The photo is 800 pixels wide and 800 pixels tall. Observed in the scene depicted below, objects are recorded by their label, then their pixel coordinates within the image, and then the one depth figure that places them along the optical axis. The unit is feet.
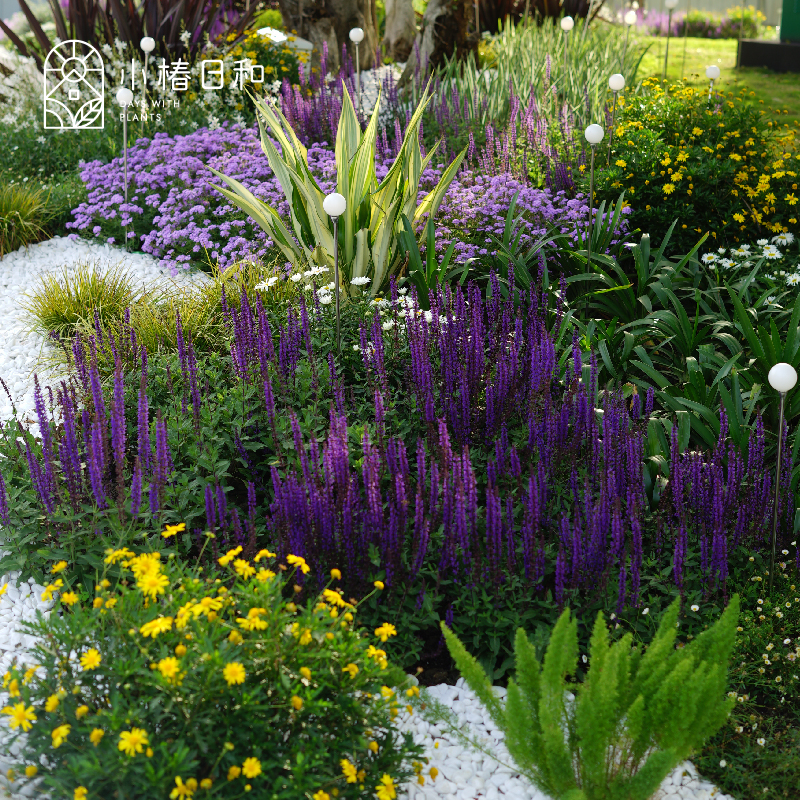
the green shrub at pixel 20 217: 19.31
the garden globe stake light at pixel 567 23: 25.35
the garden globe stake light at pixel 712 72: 20.96
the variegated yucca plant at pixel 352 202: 15.60
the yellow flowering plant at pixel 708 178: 18.48
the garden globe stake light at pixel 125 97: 18.45
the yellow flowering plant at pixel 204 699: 6.56
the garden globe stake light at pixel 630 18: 27.37
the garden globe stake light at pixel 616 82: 17.57
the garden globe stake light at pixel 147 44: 22.18
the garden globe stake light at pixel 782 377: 9.38
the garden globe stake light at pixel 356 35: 24.10
